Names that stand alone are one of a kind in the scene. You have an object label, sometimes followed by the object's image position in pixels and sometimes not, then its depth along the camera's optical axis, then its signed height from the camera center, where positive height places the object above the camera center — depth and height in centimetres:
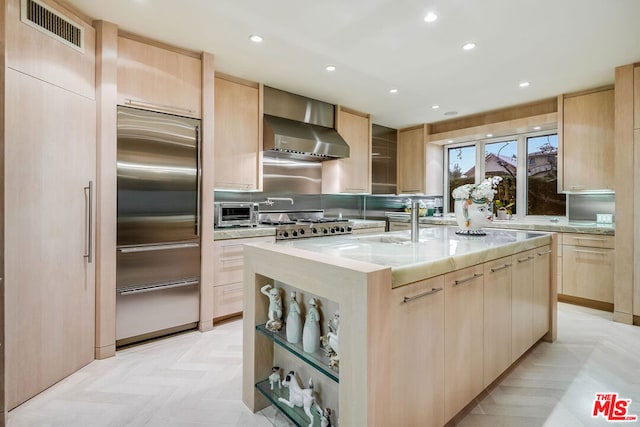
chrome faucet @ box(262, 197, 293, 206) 408 +16
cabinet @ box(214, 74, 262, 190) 326 +82
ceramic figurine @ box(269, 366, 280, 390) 177 -91
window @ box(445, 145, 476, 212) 539 +80
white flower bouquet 238 +16
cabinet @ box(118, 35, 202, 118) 250 +110
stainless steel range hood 359 +101
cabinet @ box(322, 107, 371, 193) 455 +73
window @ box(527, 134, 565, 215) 443 +52
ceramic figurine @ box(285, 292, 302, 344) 160 -56
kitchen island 118 -49
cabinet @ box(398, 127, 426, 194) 541 +89
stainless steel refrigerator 249 -11
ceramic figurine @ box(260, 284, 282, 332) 173 -50
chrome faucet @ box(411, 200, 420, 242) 209 -6
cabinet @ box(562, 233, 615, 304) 340 -56
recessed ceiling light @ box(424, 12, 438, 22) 226 +140
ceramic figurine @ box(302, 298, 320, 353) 151 -56
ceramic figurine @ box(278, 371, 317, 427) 153 -89
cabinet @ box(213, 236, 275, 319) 304 -63
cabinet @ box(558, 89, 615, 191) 358 +85
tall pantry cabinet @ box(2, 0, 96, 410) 178 +7
